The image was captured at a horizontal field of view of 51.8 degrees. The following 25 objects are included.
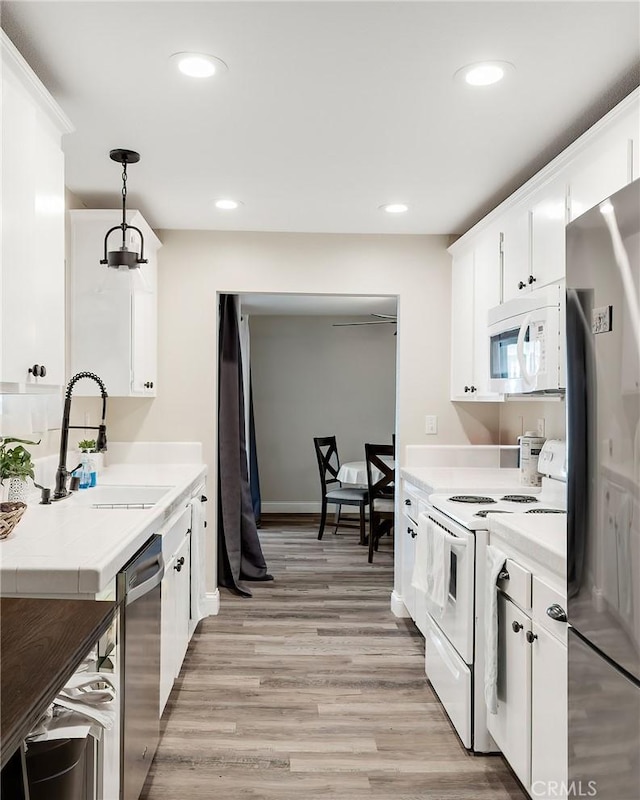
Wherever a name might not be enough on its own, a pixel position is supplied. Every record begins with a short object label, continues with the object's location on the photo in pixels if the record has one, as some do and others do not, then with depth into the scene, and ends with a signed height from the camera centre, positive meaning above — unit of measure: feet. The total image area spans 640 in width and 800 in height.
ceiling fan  24.39 +3.17
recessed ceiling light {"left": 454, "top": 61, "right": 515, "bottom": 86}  6.93 +3.57
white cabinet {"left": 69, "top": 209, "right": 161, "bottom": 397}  11.60 +1.66
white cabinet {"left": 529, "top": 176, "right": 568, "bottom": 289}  8.75 +2.42
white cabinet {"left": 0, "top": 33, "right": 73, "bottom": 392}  6.29 +1.79
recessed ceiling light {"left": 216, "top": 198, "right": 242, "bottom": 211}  11.84 +3.62
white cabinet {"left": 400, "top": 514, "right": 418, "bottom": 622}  12.60 -3.02
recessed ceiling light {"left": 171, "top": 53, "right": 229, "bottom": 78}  6.80 +3.57
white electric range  8.43 -2.44
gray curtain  15.11 -1.90
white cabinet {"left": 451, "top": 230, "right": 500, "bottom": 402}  11.75 +1.79
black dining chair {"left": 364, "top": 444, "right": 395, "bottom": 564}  18.26 -2.51
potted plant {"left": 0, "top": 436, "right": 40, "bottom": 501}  8.01 -0.80
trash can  4.22 -2.39
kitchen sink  10.40 -1.50
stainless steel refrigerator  4.28 -0.64
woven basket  6.59 -1.16
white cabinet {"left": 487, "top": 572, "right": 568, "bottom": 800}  6.11 -2.95
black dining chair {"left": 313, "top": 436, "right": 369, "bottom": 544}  20.31 -2.81
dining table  20.98 -2.23
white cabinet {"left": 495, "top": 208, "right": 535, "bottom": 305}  10.02 +2.41
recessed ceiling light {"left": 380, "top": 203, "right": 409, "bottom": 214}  11.95 +3.61
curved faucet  9.33 -0.67
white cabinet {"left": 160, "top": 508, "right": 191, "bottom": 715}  8.68 -2.86
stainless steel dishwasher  6.48 -2.78
